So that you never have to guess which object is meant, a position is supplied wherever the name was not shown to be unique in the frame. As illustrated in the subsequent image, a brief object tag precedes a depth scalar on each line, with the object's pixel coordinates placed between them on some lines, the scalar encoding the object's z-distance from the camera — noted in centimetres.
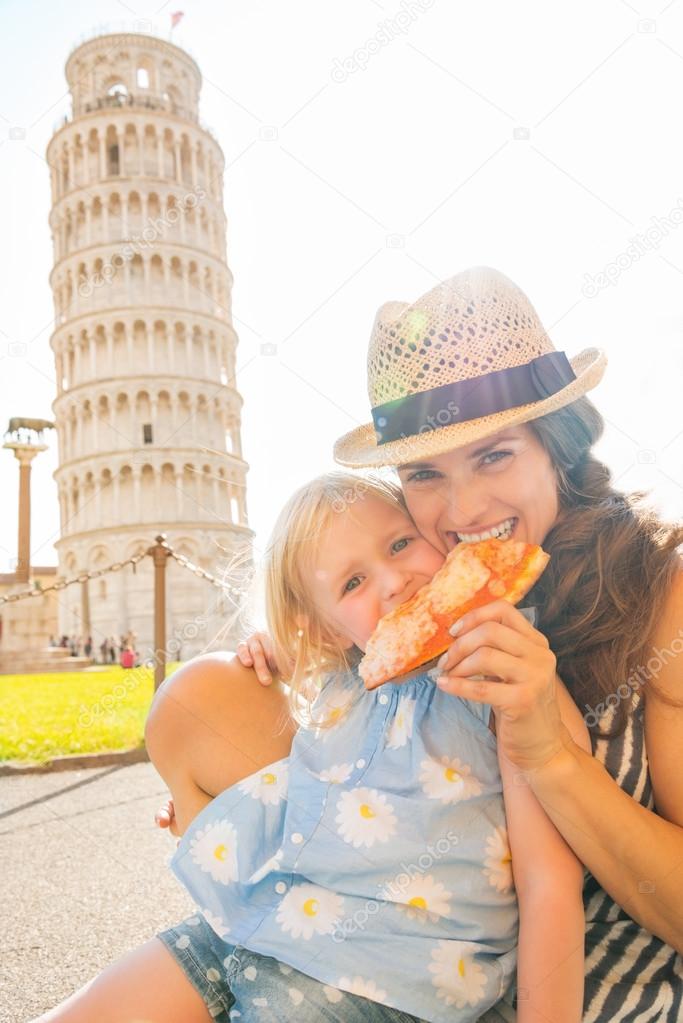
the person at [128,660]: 2038
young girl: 119
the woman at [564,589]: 114
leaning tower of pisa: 3497
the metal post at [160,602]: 577
